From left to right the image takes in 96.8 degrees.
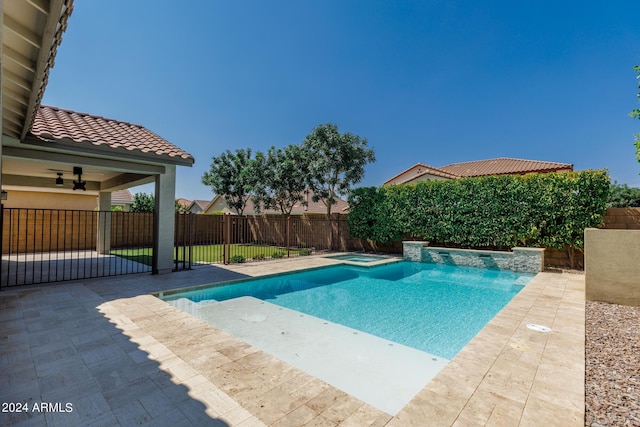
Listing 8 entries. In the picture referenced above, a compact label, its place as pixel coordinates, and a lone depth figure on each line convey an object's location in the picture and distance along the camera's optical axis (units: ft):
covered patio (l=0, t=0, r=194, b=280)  11.00
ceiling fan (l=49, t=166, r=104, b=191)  35.12
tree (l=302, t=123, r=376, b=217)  56.75
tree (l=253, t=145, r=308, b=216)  60.34
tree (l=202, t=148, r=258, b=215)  75.31
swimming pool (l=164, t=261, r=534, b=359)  19.06
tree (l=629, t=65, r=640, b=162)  35.12
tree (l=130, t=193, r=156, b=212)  81.14
